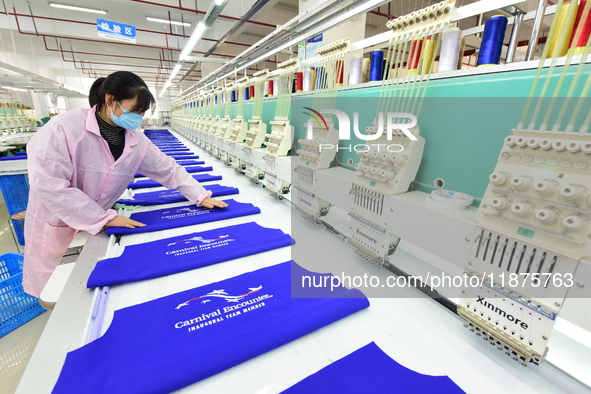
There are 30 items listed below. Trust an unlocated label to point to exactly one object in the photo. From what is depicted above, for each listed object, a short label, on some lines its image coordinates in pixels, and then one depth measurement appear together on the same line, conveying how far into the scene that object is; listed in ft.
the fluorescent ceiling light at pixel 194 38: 12.98
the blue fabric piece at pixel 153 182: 8.66
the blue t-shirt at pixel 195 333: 2.32
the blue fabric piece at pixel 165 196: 6.88
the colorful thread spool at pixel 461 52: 3.84
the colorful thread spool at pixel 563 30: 2.70
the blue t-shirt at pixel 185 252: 3.80
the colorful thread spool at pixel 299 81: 7.55
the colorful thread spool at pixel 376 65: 4.87
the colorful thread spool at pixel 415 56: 4.10
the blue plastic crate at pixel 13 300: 6.54
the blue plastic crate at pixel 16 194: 10.77
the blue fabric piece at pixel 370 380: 2.30
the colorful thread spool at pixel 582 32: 2.53
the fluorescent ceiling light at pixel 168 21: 20.58
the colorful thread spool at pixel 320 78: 6.40
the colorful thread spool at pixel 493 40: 3.38
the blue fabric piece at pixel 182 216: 5.39
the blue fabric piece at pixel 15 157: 10.98
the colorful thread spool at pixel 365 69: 5.32
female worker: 4.61
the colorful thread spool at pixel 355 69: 5.29
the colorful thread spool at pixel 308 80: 7.18
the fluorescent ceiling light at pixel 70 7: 19.35
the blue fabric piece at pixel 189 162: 12.59
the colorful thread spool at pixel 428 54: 3.96
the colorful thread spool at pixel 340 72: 5.91
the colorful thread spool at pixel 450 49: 3.66
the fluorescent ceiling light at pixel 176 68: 22.14
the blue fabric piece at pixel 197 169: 11.28
